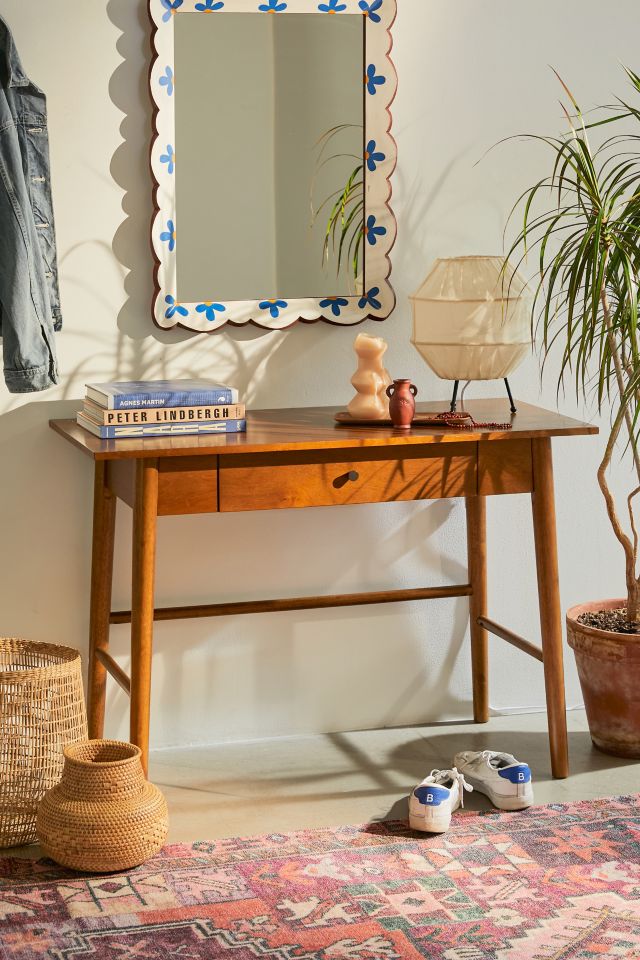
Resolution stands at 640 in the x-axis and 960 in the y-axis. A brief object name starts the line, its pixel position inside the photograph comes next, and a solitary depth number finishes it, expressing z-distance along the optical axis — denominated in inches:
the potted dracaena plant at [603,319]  120.0
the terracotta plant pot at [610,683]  125.1
